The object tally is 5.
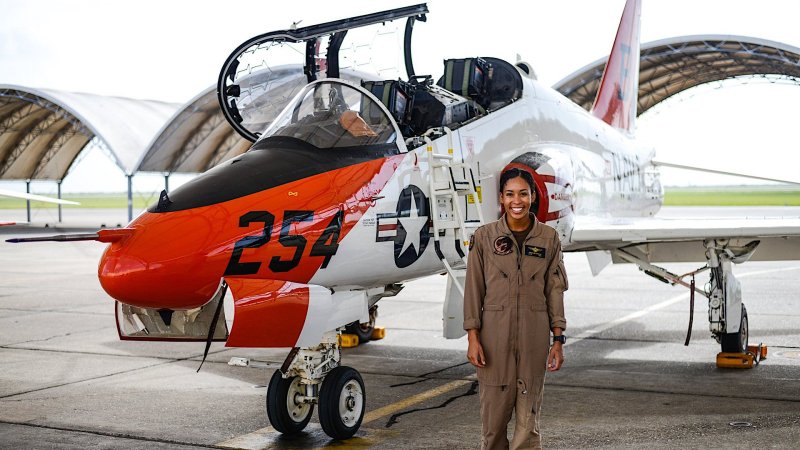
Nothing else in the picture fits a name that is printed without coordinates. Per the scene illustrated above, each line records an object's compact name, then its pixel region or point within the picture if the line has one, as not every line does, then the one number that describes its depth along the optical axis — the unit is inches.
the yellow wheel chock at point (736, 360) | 361.7
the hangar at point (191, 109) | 1298.0
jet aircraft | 216.4
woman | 181.2
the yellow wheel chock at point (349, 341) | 417.4
